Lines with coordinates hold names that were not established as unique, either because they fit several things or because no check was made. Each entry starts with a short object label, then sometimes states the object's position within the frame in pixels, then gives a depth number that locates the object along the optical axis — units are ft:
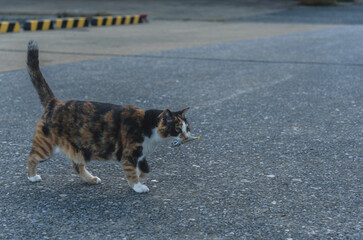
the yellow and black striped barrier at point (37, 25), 54.08
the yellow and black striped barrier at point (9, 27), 50.52
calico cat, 12.09
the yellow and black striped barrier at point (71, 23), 58.85
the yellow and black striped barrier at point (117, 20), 62.90
